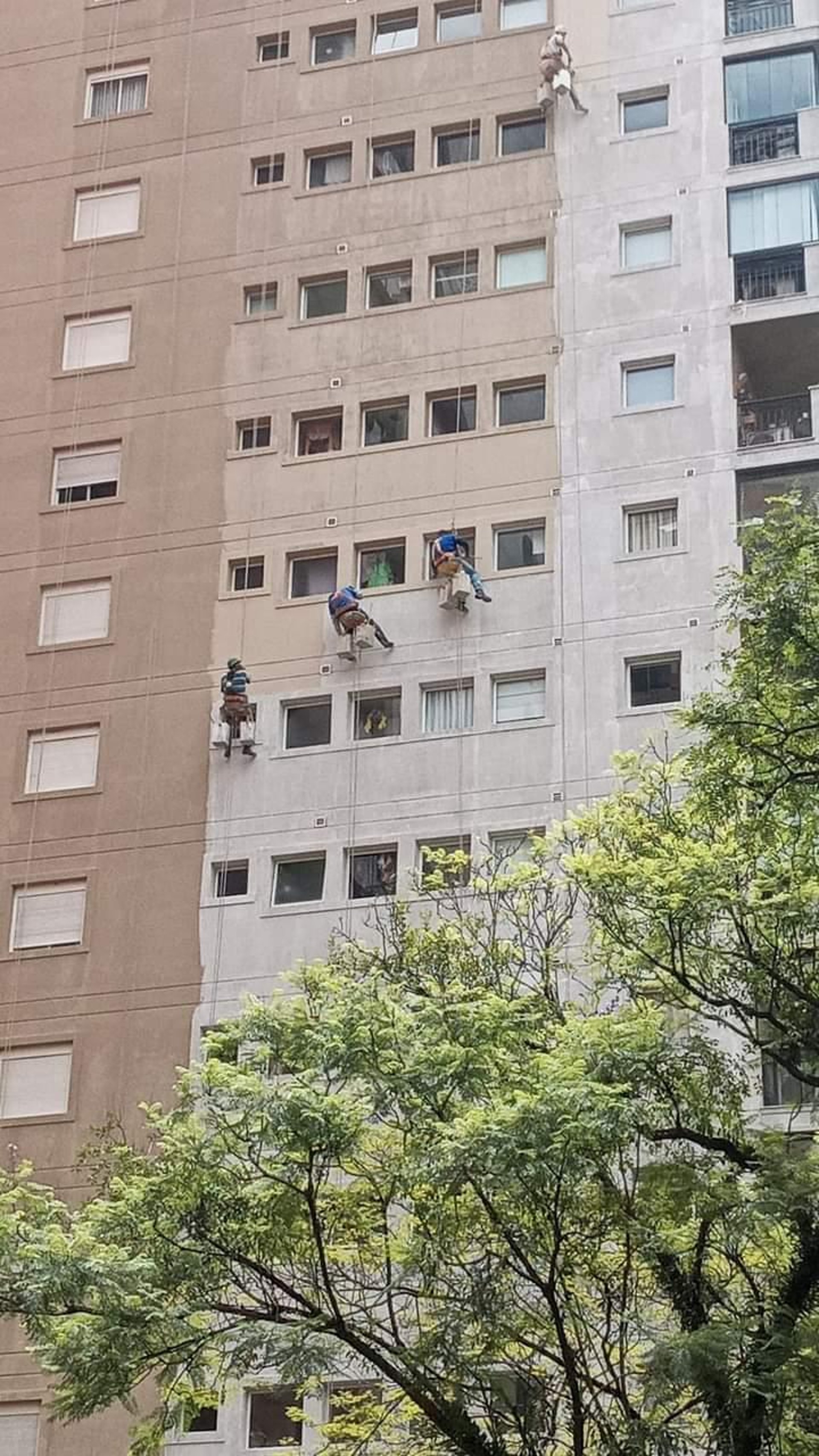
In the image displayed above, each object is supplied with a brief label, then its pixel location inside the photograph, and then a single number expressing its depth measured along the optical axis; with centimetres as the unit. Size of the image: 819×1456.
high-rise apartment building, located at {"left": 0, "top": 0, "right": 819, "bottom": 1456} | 3984
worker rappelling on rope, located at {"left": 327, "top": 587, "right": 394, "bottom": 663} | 4050
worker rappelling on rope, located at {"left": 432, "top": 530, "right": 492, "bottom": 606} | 4016
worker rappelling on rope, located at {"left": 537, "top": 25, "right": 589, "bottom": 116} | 4428
